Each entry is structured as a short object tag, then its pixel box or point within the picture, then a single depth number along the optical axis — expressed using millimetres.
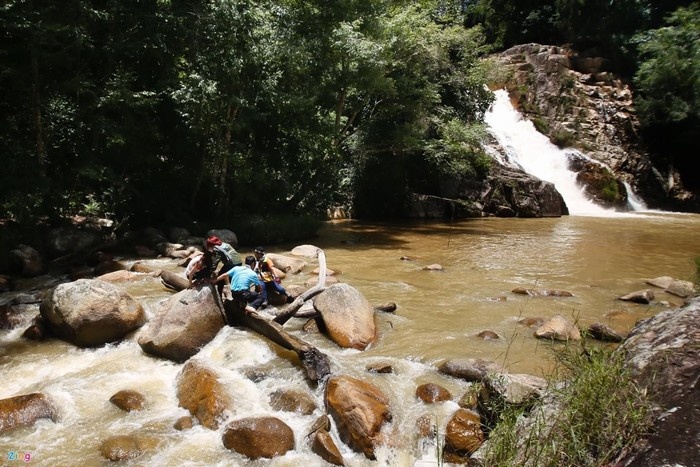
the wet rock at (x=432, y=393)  5516
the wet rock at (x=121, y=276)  10117
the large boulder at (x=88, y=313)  7039
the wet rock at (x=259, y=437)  4797
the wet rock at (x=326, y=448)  4656
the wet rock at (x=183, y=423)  5198
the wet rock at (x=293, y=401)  5411
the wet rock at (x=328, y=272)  11336
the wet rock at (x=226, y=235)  13930
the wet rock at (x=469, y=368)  5910
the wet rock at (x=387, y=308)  8641
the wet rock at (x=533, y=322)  7863
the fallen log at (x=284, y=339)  6000
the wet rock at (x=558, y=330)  7137
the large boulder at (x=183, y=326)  6711
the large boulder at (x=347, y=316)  7176
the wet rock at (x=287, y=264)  11724
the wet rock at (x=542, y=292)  9758
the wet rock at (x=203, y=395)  5312
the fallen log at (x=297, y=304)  7492
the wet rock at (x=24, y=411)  5141
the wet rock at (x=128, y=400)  5539
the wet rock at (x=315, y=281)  10198
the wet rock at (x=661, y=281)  10273
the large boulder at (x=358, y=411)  4820
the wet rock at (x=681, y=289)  9617
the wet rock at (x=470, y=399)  5244
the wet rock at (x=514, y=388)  4559
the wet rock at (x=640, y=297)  9211
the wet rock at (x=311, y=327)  7703
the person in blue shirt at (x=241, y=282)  7520
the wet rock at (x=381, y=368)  6230
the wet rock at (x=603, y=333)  7012
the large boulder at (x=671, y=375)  2941
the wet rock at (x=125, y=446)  4688
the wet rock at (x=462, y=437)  4617
